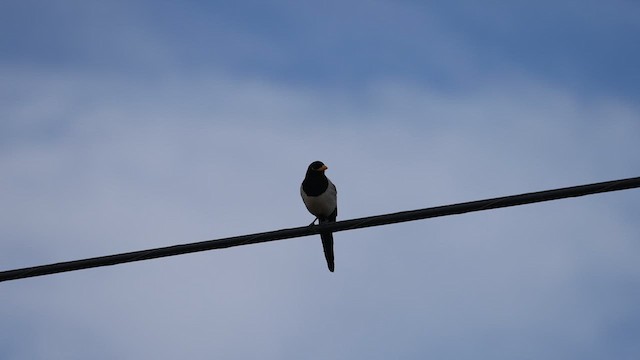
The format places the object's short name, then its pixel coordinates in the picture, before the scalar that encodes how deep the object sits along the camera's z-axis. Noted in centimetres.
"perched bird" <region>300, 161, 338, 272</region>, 2302
